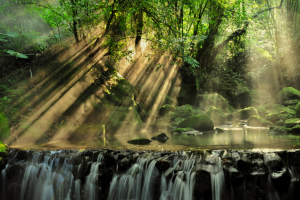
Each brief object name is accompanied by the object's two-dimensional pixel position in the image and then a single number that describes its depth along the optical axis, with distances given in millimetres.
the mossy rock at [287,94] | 16781
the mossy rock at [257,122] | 11702
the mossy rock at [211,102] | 16953
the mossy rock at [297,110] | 10887
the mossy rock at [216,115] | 13984
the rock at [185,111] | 14205
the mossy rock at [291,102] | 16119
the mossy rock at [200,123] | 10539
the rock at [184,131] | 10228
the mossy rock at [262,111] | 14645
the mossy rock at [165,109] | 14812
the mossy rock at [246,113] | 14724
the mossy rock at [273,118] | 11880
